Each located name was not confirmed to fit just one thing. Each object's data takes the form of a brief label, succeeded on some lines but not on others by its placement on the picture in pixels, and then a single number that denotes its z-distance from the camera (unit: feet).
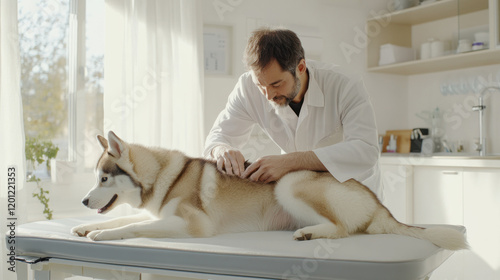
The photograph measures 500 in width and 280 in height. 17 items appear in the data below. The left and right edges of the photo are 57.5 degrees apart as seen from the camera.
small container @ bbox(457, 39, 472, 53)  10.57
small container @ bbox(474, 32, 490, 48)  10.35
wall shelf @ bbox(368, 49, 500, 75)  10.29
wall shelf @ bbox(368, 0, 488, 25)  10.91
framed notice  10.59
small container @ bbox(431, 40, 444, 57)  11.53
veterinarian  4.92
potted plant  8.29
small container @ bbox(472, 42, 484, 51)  10.32
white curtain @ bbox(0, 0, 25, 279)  7.43
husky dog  4.28
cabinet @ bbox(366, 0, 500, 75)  10.37
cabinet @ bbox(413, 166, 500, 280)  8.90
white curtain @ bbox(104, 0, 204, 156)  8.90
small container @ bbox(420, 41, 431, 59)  11.78
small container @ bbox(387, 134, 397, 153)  12.57
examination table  3.44
